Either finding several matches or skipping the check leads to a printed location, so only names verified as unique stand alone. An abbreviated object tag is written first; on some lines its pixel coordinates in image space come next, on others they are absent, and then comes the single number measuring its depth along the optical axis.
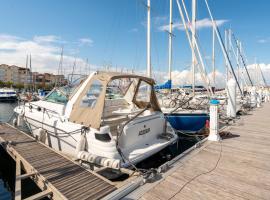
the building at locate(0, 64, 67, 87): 103.88
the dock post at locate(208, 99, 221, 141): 6.59
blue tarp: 14.69
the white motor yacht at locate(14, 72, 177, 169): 4.88
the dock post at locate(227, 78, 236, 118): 10.61
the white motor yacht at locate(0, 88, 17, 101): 41.25
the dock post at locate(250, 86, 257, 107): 18.66
